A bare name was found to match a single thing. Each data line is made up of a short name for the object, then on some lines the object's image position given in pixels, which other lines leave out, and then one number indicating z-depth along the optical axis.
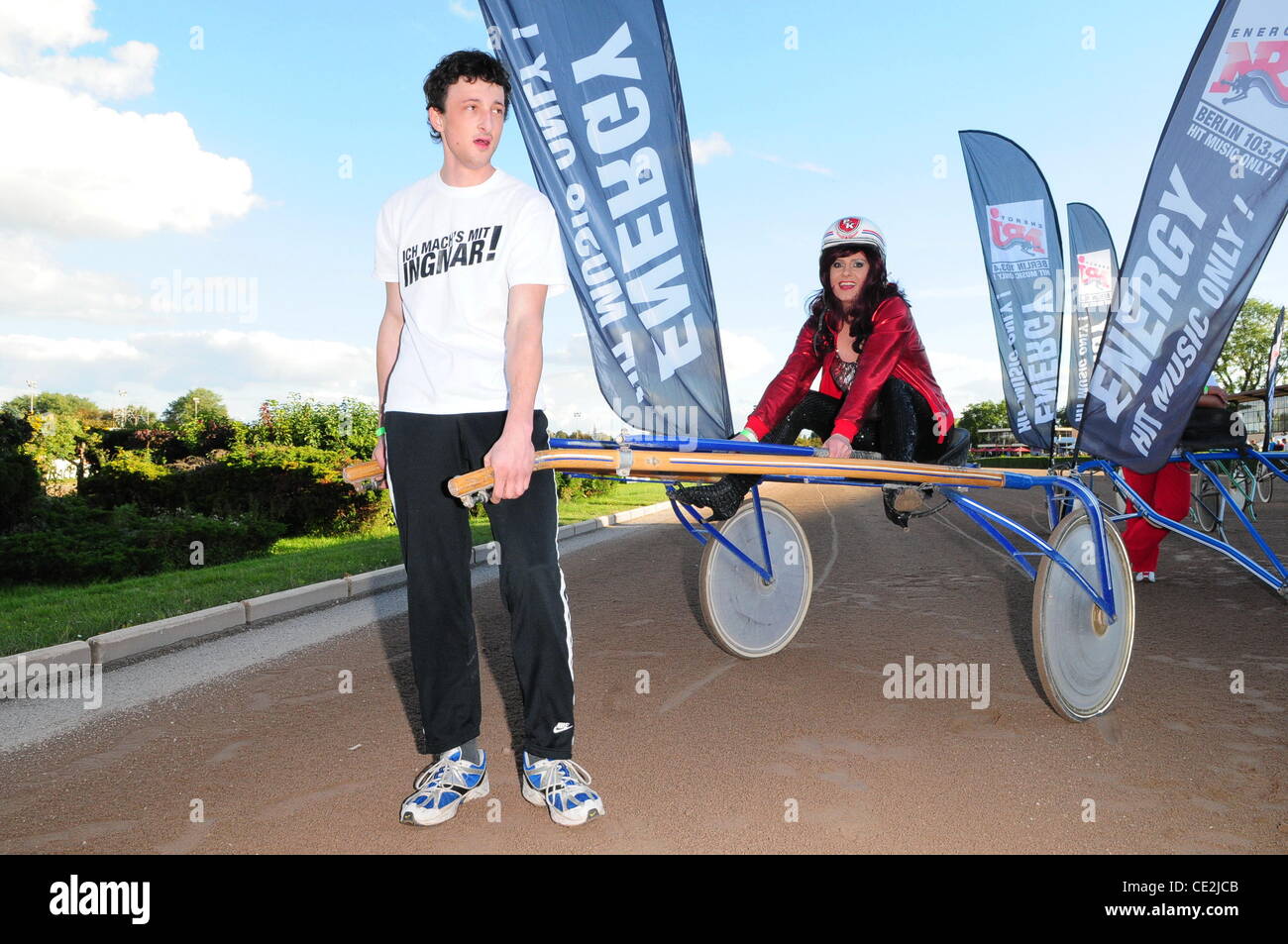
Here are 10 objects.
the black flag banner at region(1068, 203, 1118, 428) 15.47
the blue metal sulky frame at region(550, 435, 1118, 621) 3.68
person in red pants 7.69
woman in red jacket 4.53
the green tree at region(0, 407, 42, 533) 10.85
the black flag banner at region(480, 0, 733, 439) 5.30
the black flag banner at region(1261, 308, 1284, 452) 8.33
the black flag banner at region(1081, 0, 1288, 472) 5.88
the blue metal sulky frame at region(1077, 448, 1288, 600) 5.73
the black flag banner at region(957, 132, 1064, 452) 14.14
